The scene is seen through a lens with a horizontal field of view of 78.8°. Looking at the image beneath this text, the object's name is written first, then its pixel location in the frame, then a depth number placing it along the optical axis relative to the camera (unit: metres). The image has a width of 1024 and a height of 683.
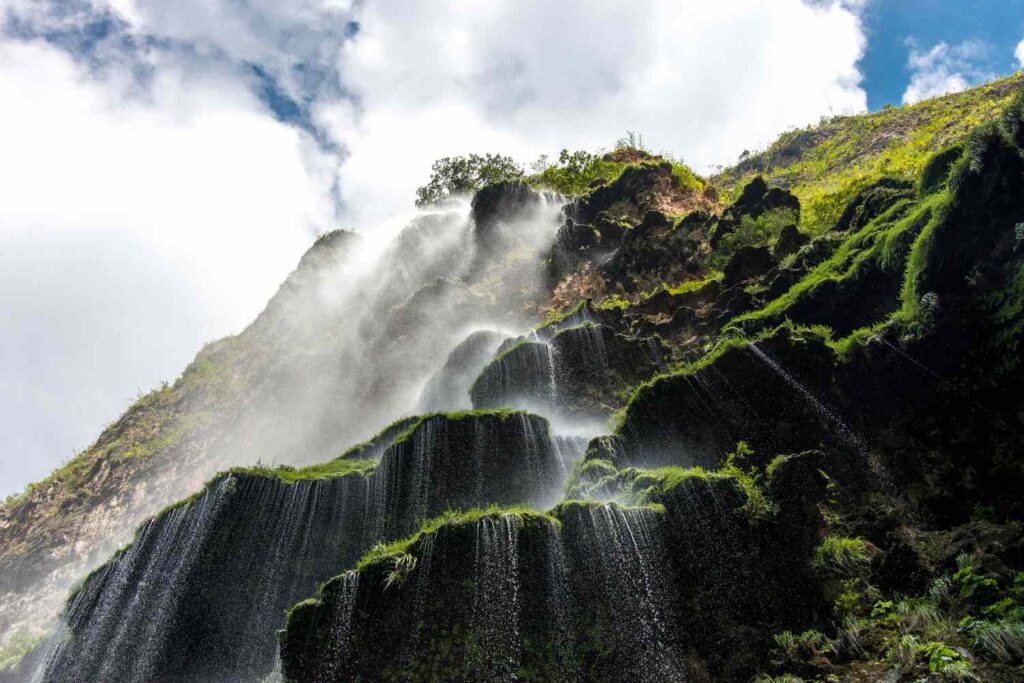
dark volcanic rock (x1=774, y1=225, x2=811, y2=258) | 22.80
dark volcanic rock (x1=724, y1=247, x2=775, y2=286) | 22.36
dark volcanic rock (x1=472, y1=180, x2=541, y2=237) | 37.72
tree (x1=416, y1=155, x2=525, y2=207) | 49.19
